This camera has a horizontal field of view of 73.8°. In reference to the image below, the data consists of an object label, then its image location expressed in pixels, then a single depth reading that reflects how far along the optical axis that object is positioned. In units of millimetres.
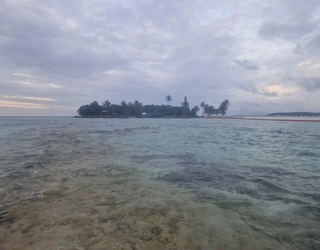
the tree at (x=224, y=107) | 188700
